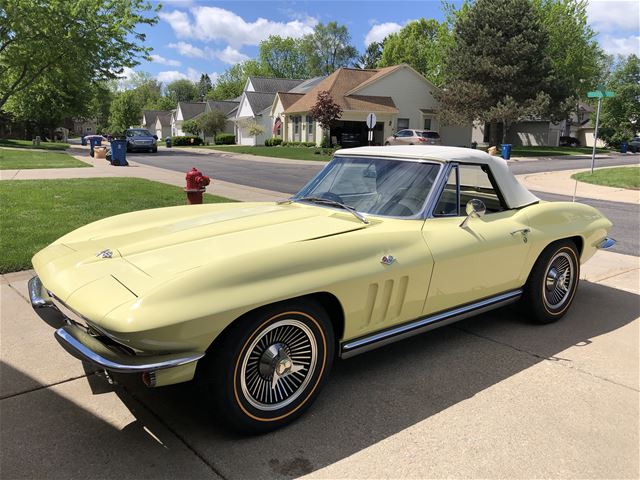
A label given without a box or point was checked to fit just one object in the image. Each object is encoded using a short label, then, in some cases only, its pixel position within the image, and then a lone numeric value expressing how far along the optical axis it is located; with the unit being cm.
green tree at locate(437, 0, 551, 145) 3338
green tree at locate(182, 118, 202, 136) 5916
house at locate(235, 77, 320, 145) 4859
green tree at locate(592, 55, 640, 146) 4641
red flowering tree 3241
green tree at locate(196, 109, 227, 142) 5447
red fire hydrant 609
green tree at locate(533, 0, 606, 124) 4219
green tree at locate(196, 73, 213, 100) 12431
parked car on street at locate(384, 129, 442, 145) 3153
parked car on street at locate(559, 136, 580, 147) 5334
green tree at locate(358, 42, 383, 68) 8950
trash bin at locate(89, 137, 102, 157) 2638
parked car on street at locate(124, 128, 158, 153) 3088
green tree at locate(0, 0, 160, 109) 2631
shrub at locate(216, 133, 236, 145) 5319
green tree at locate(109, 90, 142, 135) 8369
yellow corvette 232
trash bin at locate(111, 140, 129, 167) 1984
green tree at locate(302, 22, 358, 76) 8450
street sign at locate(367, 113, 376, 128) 2339
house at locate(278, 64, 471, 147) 3778
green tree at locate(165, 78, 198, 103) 11781
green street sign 1435
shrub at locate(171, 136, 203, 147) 5173
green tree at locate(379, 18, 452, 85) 6675
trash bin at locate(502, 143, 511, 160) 2942
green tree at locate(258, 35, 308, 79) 8581
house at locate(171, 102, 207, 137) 6944
